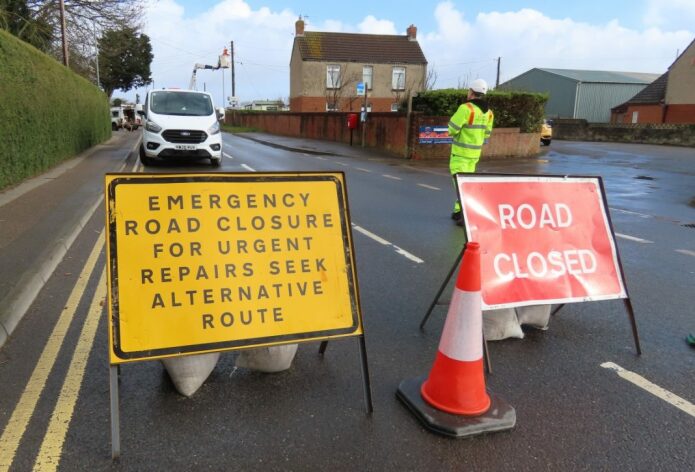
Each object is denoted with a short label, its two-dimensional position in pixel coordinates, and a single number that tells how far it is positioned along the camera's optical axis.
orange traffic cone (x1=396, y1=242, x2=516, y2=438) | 2.88
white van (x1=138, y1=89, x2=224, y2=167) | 13.45
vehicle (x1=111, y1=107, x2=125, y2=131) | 46.81
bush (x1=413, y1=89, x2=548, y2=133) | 19.09
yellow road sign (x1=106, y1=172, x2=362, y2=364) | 2.70
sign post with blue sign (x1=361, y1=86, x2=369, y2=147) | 23.41
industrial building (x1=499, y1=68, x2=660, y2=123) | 53.72
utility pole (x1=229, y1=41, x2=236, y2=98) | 58.23
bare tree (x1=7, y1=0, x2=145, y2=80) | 22.27
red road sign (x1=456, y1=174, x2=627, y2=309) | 3.56
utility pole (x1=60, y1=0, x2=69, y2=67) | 21.31
